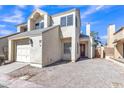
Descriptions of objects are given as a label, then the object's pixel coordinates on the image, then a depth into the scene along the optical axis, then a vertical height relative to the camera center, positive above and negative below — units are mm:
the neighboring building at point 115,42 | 10472 +475
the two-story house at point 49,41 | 7654 +568
